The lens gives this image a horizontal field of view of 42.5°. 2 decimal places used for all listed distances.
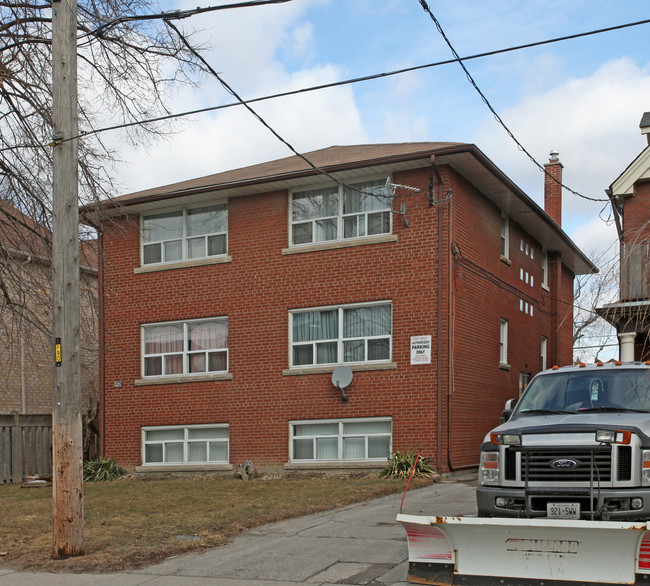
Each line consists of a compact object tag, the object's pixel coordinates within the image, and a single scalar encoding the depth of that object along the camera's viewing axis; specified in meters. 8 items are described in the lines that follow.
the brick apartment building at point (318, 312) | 17.52
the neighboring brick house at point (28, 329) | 13.33
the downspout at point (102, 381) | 21.03
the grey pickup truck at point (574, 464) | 7.36
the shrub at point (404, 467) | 16.34
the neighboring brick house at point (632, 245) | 8.83
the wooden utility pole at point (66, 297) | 9.01
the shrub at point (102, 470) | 20.05
